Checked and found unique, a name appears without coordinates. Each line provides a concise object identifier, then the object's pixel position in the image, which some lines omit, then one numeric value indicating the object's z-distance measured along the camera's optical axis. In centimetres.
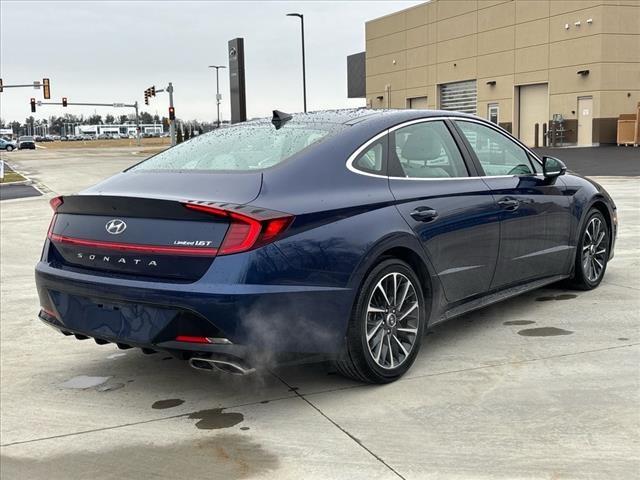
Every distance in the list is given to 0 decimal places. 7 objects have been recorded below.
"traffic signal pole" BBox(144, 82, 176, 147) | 5818
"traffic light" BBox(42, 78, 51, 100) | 5741
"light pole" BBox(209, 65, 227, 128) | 7269
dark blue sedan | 360
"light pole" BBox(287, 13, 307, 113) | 4431
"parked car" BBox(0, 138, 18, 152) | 8100
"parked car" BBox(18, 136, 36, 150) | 8638
